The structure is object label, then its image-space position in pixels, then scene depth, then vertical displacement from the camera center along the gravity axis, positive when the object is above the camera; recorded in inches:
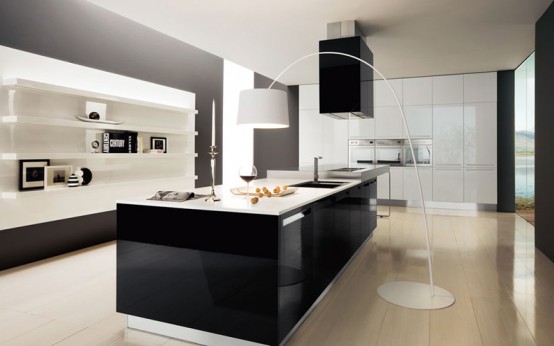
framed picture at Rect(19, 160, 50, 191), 144.8 -1.6
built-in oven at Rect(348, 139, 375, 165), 314.0 +15.4
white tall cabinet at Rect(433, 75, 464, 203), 285.7 +23.6
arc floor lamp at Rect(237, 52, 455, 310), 116.2 +16.2
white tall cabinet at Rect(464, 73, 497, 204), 277.9 +23.0
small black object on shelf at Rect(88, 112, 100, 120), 169.2 +24.0
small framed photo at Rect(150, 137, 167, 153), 208.5 +14.6
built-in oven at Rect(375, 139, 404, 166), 305.1 +14.4
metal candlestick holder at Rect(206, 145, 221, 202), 92.0 -6.5
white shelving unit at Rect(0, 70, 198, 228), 142.3 +11.8
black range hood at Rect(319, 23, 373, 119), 170.9 +41.1
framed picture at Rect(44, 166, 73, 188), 153.7 -2.2
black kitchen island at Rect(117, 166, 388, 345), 81.1 -22.1
